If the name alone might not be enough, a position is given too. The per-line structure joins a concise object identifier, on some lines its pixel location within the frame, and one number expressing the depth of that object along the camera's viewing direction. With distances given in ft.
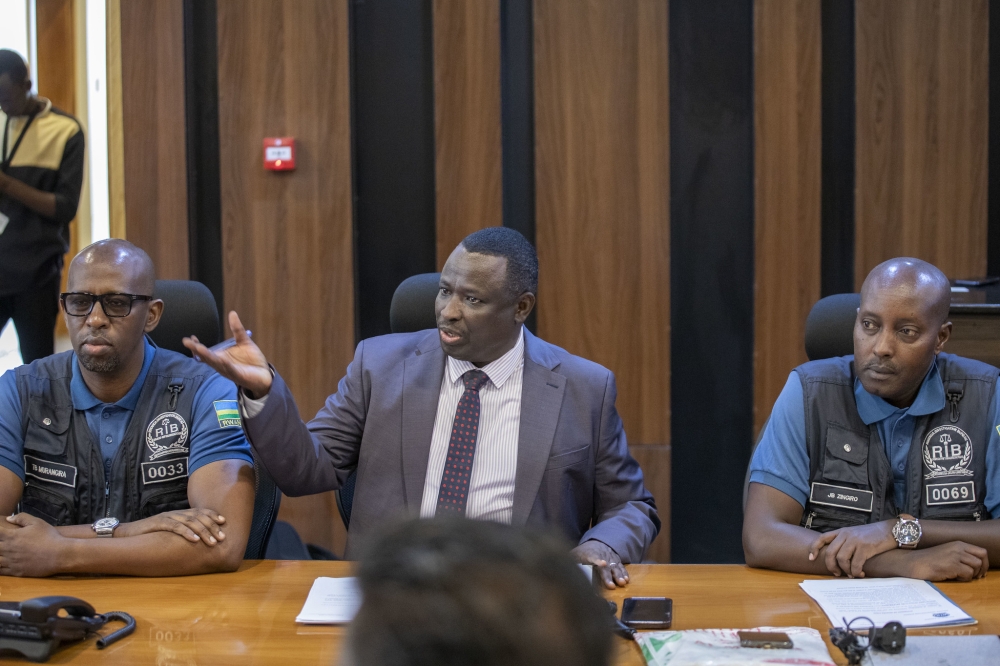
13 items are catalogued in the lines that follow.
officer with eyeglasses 7.69
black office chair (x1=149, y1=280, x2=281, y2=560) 9.00
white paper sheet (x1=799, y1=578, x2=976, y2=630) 5.83
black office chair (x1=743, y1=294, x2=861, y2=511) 8.77
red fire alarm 13.64
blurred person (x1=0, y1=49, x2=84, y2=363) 13.16
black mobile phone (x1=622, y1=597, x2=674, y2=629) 5.79
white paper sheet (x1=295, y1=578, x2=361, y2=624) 5.87
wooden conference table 5.44
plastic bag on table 5.19
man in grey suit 8.08
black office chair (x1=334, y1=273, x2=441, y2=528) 9.27
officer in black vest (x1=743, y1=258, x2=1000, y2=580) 7.57
